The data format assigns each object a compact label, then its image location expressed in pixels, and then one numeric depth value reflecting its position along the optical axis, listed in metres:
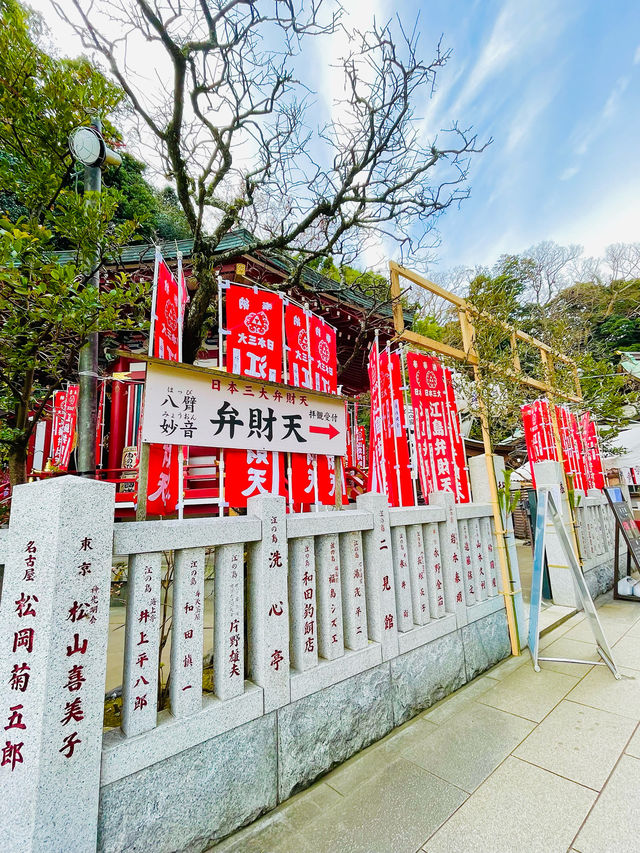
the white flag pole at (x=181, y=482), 2.40
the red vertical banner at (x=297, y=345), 3.47
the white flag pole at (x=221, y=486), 2.66
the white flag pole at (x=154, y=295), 2.48
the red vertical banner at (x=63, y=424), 6.87
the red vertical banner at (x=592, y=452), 7.54
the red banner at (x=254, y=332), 3.09
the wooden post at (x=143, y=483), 2.18
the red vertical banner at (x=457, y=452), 4.18
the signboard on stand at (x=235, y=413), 2.42
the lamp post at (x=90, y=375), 2.81
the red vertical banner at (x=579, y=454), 6.99
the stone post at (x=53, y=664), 1.38
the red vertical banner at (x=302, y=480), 3.07
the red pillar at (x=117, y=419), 7.65
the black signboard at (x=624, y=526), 5.63
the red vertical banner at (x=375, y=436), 4.20
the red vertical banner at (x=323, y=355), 3.72
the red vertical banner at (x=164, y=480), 2.50
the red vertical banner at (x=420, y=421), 4.03
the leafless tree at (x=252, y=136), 3.24
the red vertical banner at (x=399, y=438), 4.20
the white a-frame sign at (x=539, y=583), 3.54
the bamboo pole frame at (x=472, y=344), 3.94
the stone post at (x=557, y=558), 5.38
